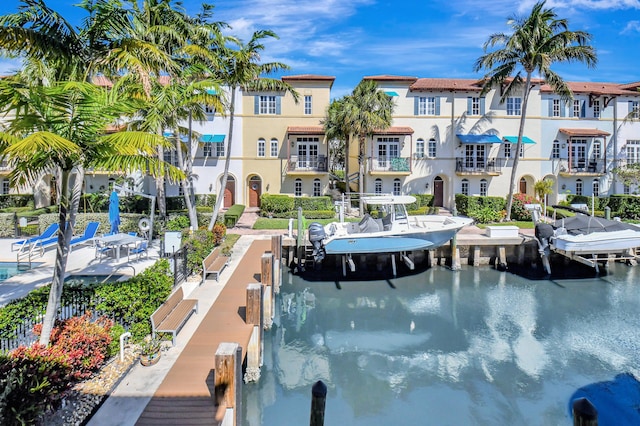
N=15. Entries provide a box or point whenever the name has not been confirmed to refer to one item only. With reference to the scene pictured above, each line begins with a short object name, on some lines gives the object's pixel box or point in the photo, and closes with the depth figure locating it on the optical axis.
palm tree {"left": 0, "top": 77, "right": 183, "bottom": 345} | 6.93
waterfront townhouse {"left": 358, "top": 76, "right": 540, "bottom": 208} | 32.88
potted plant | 8.12
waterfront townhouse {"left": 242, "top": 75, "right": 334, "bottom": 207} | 32.19
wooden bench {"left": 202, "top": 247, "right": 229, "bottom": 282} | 14.41
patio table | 15.00
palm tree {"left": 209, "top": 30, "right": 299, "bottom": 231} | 20.44
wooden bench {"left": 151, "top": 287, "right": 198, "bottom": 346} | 8.80
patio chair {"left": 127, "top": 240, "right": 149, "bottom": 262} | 16.36
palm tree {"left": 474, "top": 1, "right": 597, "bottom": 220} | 25.55
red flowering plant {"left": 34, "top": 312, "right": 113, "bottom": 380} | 7.23
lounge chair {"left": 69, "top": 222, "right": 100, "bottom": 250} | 16.90
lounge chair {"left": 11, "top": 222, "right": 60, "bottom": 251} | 16.65
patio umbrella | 17.50
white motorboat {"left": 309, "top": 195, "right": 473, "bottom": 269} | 18.11
